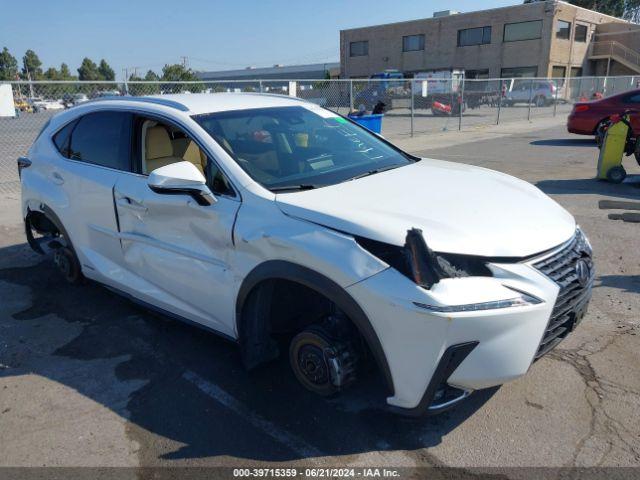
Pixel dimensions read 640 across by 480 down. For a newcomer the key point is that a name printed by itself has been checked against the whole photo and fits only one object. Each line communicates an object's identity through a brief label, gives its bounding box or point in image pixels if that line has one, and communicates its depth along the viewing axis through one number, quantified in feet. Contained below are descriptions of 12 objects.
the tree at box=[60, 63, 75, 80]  259.60
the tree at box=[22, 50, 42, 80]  284.41
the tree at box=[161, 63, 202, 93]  161.99
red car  43.14
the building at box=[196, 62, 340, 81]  256.93
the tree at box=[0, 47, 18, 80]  263.70
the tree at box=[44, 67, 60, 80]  246.88
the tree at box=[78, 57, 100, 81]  273.54
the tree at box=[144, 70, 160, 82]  200.33
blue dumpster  35.87
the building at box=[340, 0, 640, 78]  138.72
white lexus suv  7.98
